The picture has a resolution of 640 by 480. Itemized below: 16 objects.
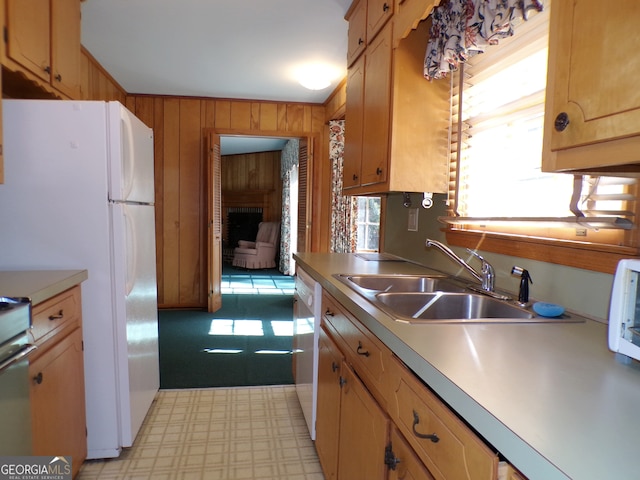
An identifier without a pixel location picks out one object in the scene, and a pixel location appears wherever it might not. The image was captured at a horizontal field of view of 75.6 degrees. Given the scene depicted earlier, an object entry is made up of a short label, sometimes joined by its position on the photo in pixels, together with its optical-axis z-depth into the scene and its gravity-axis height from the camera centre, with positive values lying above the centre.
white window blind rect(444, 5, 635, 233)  1.18 +0.25
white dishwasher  1.97 -0.69
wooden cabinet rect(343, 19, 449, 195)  1.92 +0.44
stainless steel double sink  1.31 -0.31
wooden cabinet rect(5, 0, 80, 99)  1.76 +0.80
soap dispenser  1.32 -0.22
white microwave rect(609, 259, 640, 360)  0.83 -0.19
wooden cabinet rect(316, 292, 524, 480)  0.70 -0.49
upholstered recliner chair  7.96 -0.77
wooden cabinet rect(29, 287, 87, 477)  1.45 -0.68
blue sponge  1.18 -0.27
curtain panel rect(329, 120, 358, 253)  4.30 +0.05
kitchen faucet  1.51 -0.22
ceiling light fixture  3.70 +1.27
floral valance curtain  1.33 +0.67
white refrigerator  1.80 -0.05
